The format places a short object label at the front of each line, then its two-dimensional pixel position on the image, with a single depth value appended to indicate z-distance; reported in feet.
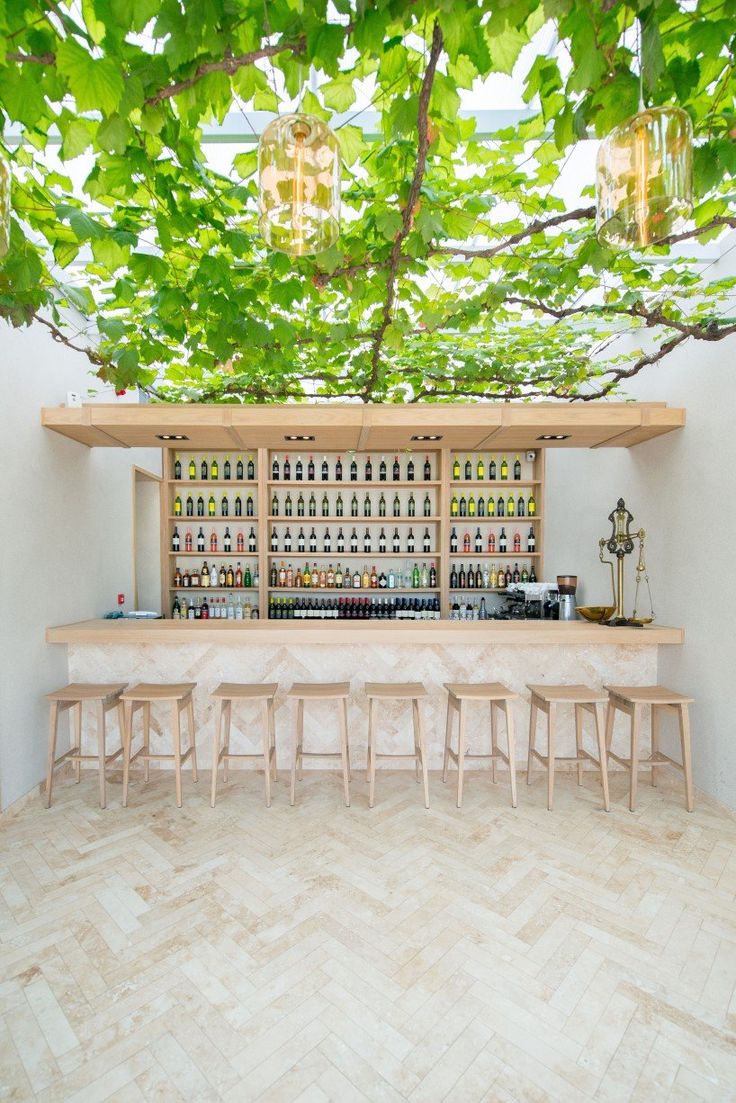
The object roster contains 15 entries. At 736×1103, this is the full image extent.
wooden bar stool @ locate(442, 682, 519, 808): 8.84
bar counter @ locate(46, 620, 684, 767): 10.64
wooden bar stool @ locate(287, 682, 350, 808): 8.98
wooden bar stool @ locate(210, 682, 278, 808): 9.05
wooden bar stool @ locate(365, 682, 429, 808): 8.94
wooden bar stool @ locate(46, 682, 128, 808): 9.18
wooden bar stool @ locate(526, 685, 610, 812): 9.01
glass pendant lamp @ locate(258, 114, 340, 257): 3.06
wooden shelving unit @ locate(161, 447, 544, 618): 14.83
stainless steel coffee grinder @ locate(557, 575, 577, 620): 12.10
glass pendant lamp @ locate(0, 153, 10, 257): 2.95
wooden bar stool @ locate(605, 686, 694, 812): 9.07
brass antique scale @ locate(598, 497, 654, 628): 10.61
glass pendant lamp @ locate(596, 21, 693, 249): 2.97
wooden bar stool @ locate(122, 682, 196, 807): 9.04
